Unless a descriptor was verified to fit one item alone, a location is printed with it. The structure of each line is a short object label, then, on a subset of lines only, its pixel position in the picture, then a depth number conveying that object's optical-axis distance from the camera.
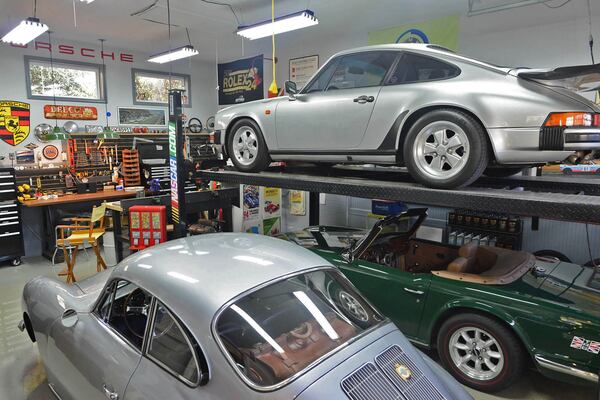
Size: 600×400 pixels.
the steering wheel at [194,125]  9.36
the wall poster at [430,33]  5.72
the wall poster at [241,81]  8.59
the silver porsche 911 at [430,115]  2.15
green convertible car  2.53
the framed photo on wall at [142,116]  8.31
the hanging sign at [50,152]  7.23
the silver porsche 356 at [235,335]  1.47
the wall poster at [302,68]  7.70
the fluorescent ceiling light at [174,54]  6.48
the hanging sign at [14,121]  6.80
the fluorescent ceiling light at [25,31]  4.80
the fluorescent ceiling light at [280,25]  4.62
